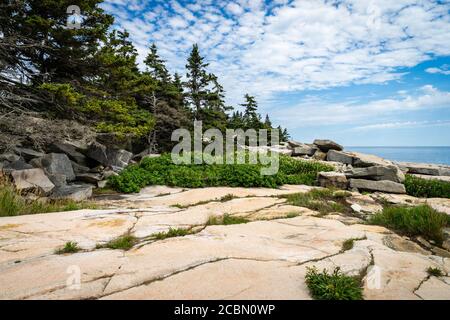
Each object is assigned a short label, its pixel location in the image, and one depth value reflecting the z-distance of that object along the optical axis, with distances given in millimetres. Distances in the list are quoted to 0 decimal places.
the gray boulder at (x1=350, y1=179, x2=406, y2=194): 11703
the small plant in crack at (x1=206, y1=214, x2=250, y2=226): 5730
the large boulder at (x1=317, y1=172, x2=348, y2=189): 12250
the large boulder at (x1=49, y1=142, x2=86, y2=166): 12401
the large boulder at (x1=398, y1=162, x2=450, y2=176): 16031
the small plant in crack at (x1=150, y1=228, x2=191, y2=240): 4691
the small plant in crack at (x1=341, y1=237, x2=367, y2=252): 4266
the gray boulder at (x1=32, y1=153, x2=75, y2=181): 10312
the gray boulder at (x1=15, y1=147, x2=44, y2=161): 10898
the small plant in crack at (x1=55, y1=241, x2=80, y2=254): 3889
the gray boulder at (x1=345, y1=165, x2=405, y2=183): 12211
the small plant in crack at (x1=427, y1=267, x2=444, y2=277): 3383
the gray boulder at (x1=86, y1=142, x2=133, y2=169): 13398
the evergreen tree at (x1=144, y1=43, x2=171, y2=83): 23938
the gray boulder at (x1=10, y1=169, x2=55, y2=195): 8259
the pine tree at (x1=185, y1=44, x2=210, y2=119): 25562
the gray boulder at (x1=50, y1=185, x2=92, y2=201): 8570
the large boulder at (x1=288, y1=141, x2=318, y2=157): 20234
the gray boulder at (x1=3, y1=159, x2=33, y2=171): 9328
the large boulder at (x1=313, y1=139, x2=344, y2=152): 19266
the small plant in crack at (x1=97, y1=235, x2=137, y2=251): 4156
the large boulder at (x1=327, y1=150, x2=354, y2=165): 17200
